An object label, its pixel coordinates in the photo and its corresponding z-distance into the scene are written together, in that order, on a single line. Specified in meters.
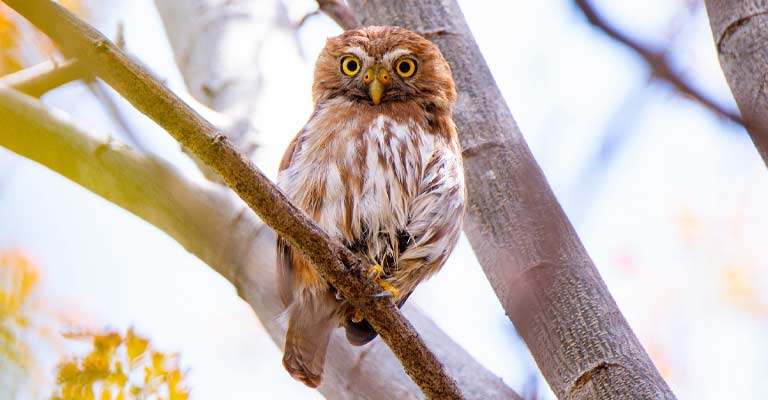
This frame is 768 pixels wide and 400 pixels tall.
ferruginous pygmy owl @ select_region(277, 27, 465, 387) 7.89
